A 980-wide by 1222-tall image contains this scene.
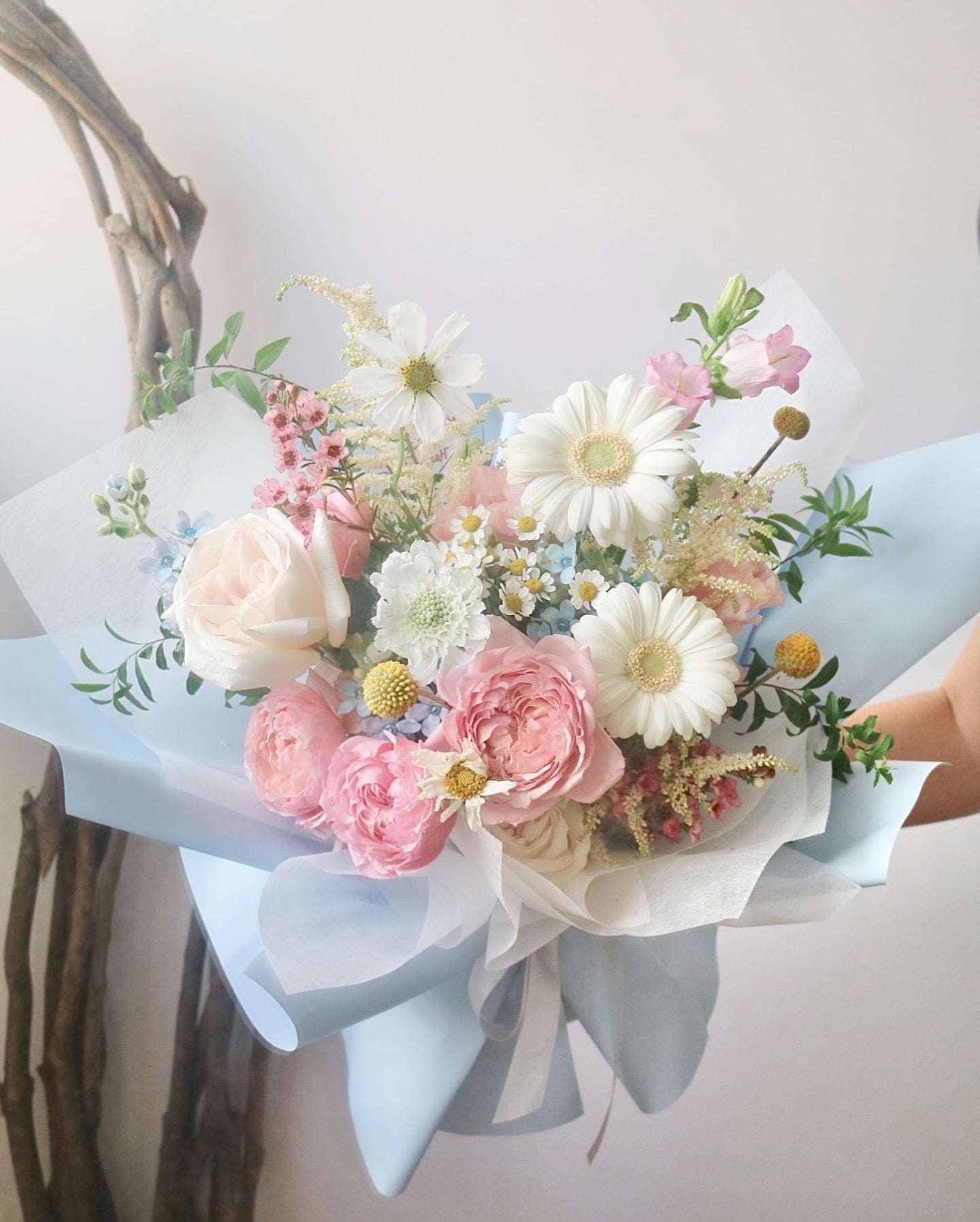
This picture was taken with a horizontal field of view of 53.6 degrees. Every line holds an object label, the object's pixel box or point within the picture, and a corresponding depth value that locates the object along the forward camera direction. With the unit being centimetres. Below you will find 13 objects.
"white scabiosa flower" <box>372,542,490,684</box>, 44
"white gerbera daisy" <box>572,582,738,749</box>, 44
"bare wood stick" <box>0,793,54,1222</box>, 99
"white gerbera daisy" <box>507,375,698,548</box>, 43
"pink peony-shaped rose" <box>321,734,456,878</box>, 45
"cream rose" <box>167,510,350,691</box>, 45
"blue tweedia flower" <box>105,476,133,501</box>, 51
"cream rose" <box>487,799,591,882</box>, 49
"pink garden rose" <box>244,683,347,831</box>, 48
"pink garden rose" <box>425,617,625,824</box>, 43
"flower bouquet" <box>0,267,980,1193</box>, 45
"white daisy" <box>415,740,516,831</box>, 42
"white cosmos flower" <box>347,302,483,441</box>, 46
